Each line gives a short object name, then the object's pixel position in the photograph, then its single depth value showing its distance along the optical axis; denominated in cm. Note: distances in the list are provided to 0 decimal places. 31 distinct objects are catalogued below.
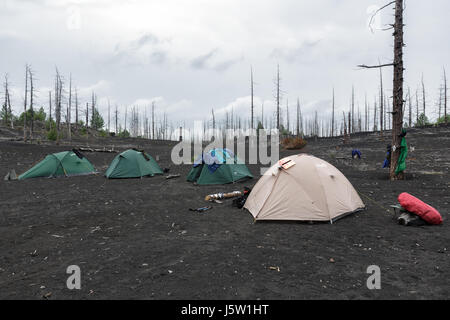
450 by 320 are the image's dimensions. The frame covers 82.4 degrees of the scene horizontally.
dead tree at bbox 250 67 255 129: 4478
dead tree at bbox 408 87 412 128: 4806
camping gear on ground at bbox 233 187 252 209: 830
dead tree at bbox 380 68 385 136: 3993
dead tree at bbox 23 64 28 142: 3392
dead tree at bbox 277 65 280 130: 4250
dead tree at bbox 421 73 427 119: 5091
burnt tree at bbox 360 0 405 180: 1112
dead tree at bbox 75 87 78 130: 5047
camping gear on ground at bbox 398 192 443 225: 614
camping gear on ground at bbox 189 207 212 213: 814
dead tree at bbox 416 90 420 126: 5312
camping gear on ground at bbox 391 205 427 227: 618
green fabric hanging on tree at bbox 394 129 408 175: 1116
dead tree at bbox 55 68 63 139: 4123
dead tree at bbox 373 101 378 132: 6066
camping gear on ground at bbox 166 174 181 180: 1449
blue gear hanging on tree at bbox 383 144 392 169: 1209
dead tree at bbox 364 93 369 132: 6424
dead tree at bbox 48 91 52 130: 5189
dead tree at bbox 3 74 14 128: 4875
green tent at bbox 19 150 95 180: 1527
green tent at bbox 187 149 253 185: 1261
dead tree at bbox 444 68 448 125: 4427
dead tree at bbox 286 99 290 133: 6778
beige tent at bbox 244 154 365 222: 664
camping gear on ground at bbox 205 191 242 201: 955
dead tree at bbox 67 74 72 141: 4694
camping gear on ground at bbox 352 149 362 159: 2048
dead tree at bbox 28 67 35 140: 3284
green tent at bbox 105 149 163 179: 1487
